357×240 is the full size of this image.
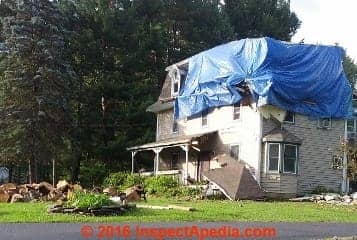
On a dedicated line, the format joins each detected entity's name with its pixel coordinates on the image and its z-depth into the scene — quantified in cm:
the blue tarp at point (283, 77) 3042
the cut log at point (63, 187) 2600
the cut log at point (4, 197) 2444
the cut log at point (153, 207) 1961
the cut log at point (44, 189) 2602
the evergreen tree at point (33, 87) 3647
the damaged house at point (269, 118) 3022
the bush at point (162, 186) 3083
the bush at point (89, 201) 1669
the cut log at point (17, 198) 2417
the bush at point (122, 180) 3575
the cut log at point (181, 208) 1910
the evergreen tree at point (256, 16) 5588
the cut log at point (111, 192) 2324
